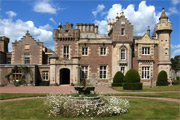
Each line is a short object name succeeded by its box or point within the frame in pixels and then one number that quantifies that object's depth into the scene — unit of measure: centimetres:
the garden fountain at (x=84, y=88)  1097
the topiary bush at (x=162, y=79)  3161
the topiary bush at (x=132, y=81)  2380
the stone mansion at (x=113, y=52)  3341
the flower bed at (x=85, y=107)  973
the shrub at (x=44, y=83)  3268
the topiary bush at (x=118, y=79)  2987
